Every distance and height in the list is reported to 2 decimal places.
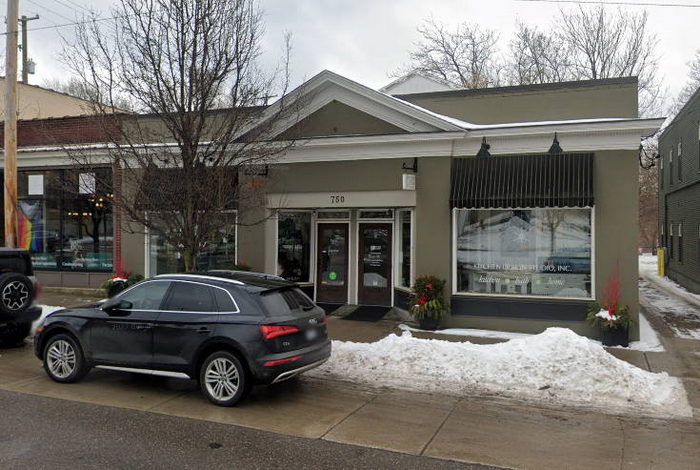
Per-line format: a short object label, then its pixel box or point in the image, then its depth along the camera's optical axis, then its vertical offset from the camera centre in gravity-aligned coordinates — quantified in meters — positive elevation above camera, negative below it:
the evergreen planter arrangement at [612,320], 10.48 -1.43
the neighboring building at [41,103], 20.32 +5.08
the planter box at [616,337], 10.52 -1.74
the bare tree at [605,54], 31.64 +10.50
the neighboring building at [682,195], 19.39 +1.88
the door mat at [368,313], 13.01 -1.70
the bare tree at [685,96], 35.88 +9.49
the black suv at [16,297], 9.33 -0.94
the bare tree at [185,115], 9.32 +2.14
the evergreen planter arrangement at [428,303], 11.75 -1.27
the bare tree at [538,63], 33.31 +10.59
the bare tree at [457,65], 35.34 +11.10
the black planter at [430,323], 11.81 -1.68
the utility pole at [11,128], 11.76 +2.32
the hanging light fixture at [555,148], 11.22 +1.85
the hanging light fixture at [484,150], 11.80 +1.89
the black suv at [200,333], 6.68 -1.15
